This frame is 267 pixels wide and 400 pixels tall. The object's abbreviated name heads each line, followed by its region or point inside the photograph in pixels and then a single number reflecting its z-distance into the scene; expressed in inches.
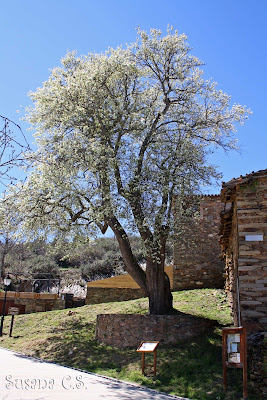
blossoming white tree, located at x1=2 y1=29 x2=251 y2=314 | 469.1
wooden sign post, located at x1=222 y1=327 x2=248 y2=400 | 277.0
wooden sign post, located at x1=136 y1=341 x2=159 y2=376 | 343.9
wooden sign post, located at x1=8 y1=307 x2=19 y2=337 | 591.8
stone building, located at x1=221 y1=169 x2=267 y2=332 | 352.2
